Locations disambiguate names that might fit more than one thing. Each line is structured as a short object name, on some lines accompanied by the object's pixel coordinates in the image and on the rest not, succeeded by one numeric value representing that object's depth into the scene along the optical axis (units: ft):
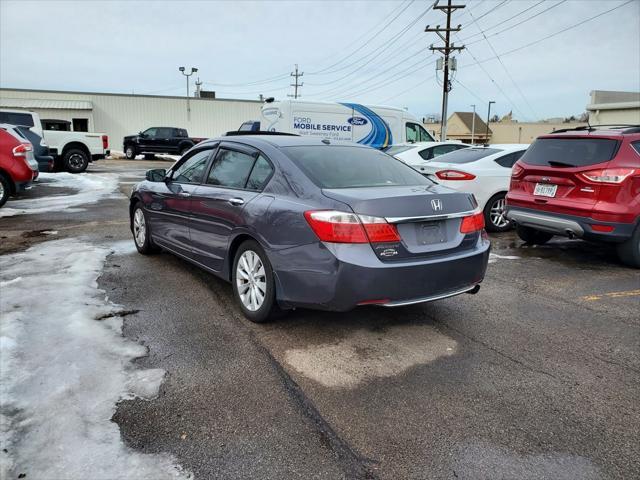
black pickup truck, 95.20
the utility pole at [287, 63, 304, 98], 204.18
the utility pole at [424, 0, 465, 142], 90.94
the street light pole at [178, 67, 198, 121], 152.58
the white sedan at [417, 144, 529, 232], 28.19
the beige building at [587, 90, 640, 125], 87.51
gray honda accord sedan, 11.55
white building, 116.16
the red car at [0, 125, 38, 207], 32.83
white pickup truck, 61.26
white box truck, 56.85
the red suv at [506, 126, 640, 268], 20.04
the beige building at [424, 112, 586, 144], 224.74
